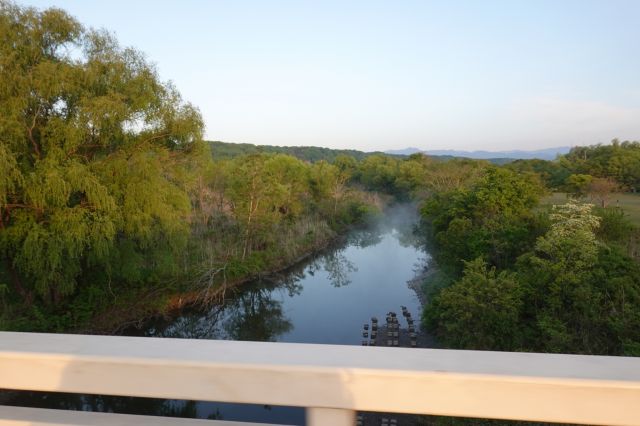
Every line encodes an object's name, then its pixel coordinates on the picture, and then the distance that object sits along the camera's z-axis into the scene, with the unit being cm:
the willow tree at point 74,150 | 806
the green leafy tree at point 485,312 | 871
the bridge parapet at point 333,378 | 81
